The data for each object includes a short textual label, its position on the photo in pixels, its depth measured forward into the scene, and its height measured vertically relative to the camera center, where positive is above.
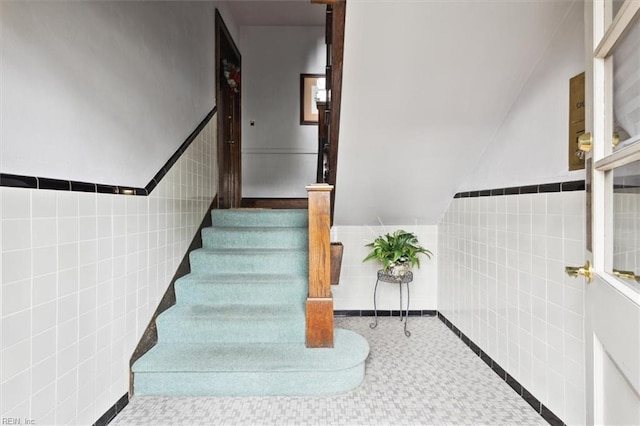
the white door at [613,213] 0.64 +0.01
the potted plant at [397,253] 2.46 -0.30
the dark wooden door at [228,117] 3.10 +1.09
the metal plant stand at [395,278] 2.44 -0.50
